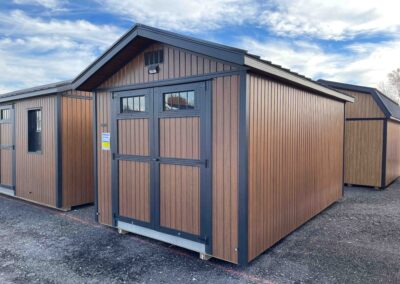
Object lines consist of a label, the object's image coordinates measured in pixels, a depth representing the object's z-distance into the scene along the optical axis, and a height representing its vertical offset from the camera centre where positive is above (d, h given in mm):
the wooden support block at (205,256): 3690 -1544
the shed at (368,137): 8430 -134
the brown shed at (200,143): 3461 -153
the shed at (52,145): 5938 -286
